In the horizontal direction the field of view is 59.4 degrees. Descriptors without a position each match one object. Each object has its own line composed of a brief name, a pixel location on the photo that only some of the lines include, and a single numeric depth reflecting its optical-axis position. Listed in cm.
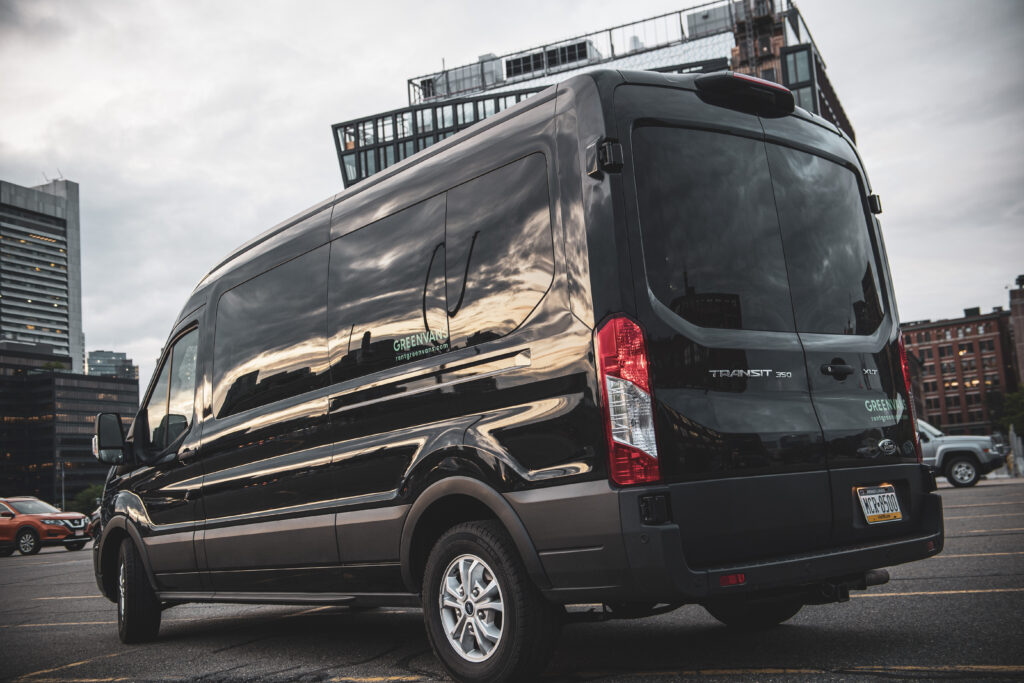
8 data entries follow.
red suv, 2275
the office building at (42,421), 13925
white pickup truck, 1981
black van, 354
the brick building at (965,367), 14650
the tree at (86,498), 12306
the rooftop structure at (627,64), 7700
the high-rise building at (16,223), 19375
